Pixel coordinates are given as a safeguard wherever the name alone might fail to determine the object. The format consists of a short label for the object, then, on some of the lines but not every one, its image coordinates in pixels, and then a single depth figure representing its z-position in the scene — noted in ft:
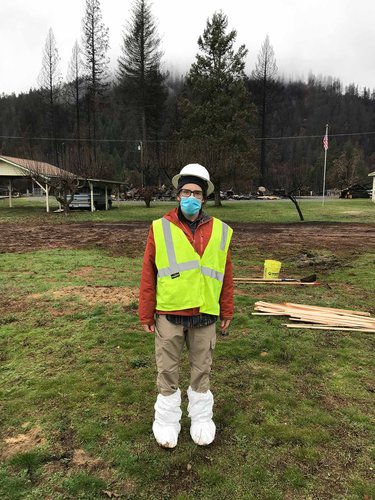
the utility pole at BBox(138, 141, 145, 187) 118.32
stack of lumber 17.38
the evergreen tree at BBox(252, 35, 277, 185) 186.91
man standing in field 8.87
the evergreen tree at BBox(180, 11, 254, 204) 138.82
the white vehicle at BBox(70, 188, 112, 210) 98.84
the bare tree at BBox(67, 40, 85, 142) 162.28
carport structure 88.48
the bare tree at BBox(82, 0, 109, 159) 152.97
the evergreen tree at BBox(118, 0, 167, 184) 153.28
